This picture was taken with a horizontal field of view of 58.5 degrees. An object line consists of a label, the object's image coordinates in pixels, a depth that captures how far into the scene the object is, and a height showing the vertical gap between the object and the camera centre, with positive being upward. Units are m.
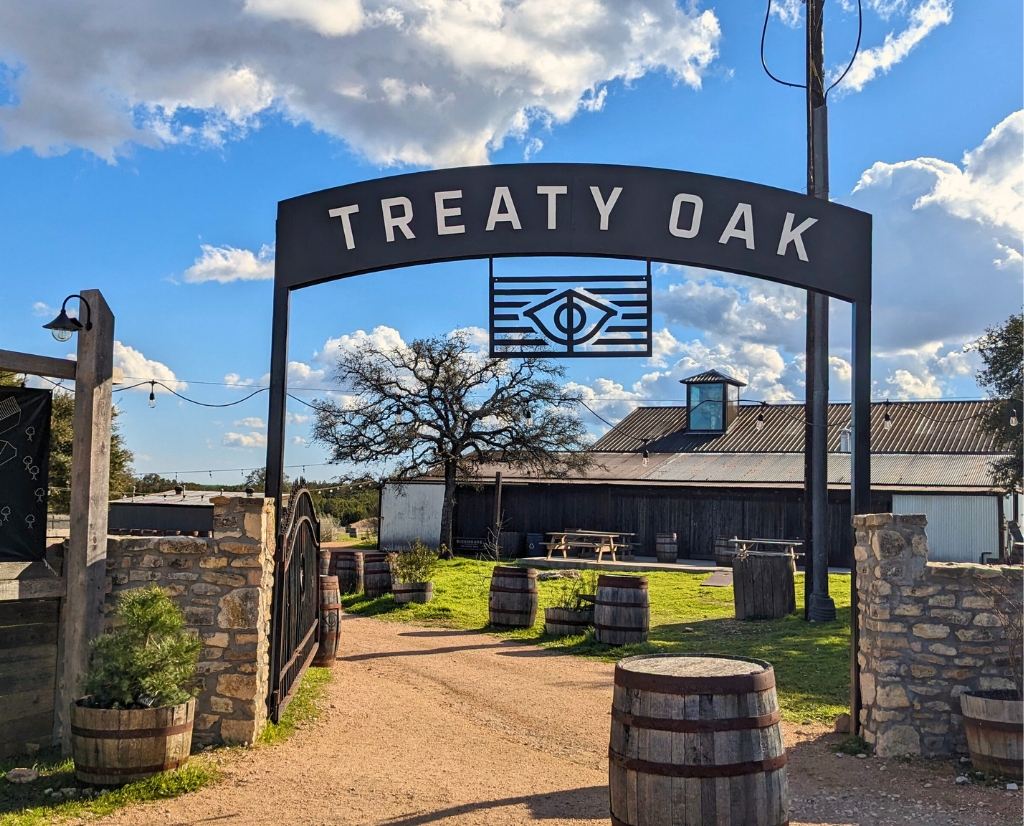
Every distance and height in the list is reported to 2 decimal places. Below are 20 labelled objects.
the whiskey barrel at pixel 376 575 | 16.34 -1.52
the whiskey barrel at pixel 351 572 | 17.33 -1.57
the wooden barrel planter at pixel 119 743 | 5.68 -1.61
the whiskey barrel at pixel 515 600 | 13.09 -1.53
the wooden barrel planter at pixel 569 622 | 12.28 -1.72
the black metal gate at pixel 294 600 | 7.32 -1.01
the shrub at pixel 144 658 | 5.87 -1.13
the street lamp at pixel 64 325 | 6.53 +1.14
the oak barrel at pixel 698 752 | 4.19 -1.19
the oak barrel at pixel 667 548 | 26.09 -1.50
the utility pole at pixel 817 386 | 13.64 +1.72
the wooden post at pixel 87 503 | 6.52 -0.13
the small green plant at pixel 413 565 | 15.87 -1.30
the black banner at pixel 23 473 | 6.67 +0.09
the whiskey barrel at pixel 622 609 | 11.39 -1.42
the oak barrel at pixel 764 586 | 13.78 -1.34
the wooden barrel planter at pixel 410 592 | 15.58 -1.73
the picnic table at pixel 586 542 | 25.45 -1.41
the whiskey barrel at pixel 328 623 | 10.24 -1.50
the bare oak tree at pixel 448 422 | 28.47 +2.18
